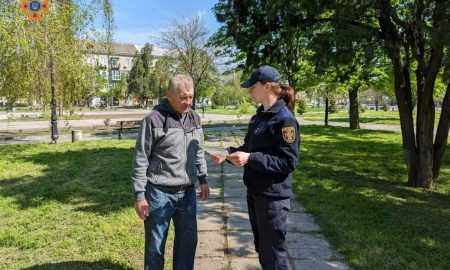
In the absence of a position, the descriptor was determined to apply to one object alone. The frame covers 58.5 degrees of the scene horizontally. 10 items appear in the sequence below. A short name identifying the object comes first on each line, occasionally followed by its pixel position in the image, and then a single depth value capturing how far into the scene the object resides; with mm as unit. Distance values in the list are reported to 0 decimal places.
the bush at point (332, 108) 42881
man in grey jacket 2977
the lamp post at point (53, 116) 14081
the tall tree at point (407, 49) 7434
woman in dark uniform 2785
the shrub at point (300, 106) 40894
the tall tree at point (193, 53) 32188
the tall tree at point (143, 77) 70188
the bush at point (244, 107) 35188
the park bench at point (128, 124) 18583
